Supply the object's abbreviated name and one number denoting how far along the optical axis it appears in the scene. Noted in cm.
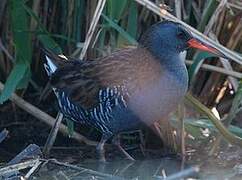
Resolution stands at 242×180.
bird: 799
